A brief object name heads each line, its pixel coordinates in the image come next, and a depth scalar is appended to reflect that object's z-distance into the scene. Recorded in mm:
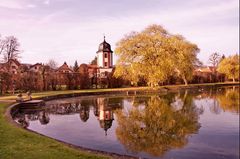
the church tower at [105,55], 72438
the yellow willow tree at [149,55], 42656
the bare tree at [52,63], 79188
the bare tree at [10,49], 42656
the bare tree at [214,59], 83875
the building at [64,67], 75562
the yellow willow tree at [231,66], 64800
